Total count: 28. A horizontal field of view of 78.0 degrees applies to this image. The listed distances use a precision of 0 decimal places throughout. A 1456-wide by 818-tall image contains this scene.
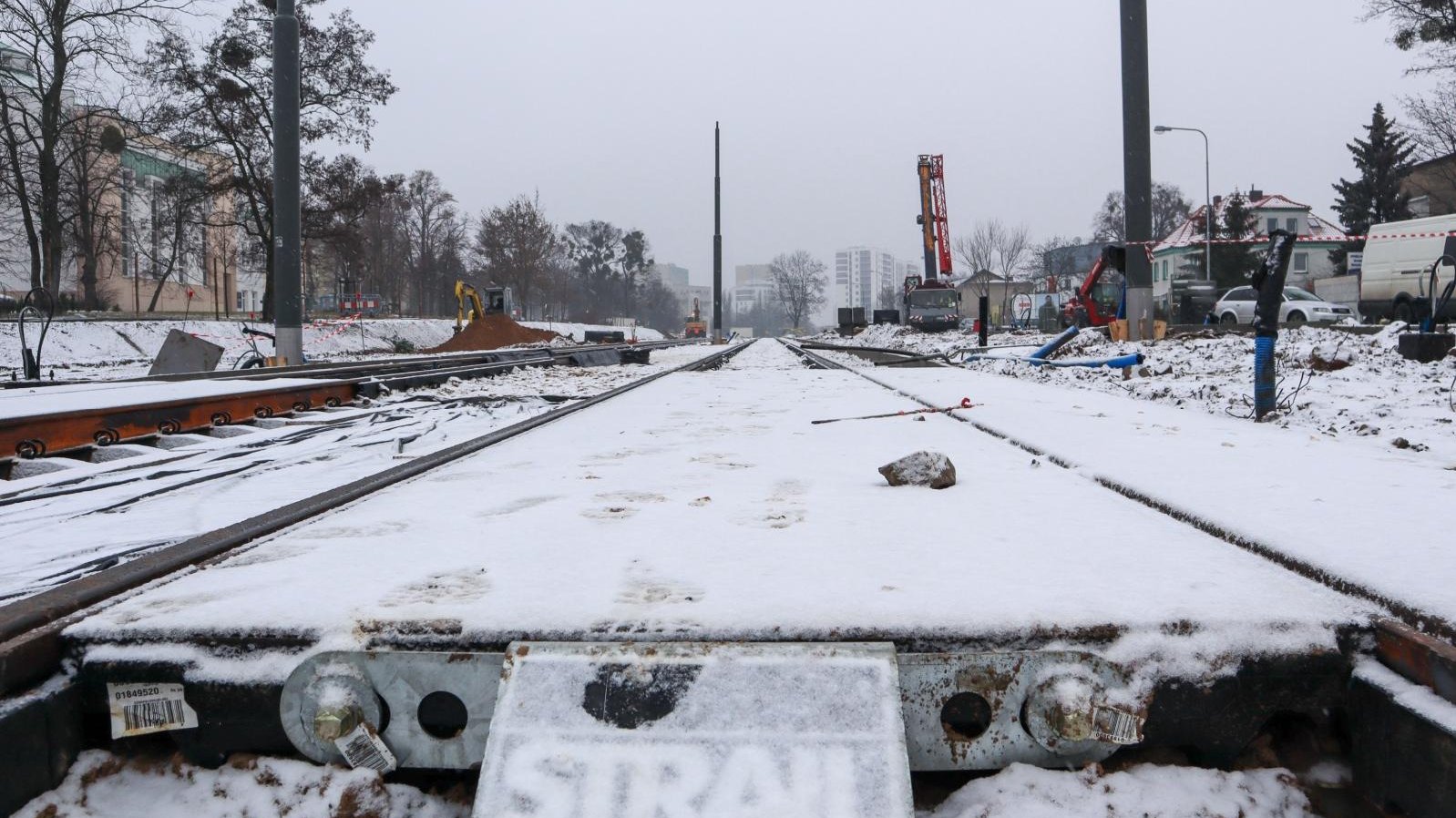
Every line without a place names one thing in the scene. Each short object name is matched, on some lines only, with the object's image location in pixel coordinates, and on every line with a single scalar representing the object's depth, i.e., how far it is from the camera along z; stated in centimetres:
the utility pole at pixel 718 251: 4078
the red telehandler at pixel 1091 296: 1319
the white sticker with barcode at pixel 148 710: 132
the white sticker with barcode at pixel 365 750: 128
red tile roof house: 5638
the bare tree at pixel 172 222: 2455
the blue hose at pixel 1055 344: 1232
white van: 1680
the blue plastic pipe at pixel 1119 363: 916
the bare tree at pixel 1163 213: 7588
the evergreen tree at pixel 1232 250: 4591
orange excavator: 6450
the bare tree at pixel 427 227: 5797
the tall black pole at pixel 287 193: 1119
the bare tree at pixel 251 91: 2366
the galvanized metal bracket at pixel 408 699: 130
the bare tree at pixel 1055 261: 6844
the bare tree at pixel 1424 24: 2530
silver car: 2147
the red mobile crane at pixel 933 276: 3381
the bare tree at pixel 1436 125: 3225
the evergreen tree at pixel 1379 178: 4875
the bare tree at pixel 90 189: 2327
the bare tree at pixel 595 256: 8994
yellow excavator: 2695
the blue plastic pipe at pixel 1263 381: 521
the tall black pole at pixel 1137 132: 1106
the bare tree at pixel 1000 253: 7456
